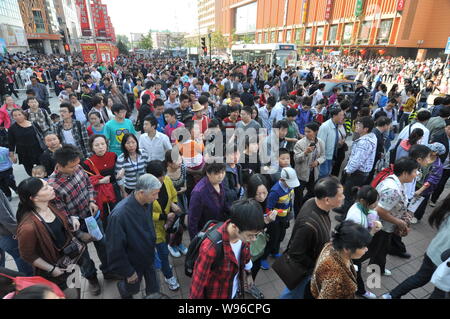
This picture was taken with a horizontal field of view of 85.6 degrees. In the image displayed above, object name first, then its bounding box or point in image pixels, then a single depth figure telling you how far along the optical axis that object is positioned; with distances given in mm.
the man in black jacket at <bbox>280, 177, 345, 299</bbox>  2174
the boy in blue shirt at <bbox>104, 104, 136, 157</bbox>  4531
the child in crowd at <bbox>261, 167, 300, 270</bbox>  3111
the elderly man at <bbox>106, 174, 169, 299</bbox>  2205
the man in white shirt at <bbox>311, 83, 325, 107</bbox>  8498
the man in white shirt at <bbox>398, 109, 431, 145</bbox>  4275
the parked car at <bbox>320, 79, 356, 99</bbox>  10492
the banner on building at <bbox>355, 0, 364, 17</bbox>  38969
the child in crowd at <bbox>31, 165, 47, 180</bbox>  3262
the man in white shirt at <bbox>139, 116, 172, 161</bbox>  4273
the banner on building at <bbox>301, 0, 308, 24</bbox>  49656
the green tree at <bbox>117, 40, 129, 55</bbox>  48906
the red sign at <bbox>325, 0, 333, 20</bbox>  44844
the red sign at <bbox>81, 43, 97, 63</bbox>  18859
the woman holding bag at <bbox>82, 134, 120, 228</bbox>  3397
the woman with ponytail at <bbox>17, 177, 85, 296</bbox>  2146
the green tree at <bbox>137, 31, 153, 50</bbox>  68750
